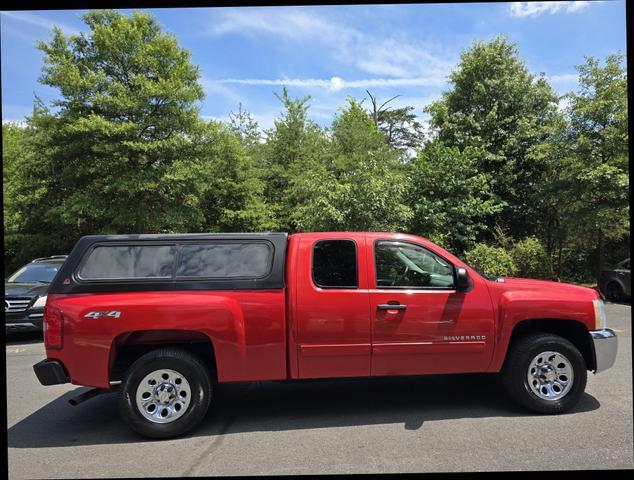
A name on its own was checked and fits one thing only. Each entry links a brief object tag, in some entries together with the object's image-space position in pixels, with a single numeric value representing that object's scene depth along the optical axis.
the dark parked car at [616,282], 12.45
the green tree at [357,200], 14.40
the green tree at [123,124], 16.20
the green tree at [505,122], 18.69
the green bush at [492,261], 15.02
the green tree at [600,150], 13.38
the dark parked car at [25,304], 9.28
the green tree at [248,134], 24.37
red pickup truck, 4.48
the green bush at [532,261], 15.36
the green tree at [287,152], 21.67
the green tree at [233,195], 19.81
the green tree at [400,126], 51.16
